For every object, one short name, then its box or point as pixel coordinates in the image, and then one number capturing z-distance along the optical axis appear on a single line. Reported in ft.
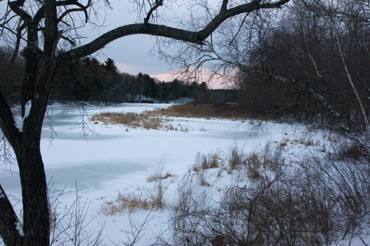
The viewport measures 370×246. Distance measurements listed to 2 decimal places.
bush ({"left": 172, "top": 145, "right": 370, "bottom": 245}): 11.81
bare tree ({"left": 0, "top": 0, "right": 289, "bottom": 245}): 10.18
